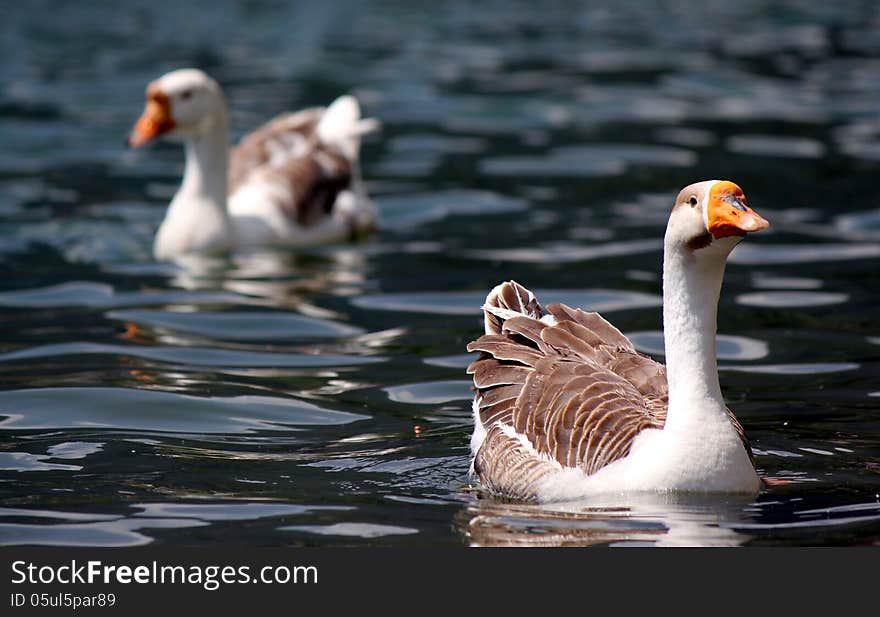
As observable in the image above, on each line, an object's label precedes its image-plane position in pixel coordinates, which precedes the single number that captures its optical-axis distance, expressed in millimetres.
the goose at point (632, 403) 13023
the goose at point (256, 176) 28250
